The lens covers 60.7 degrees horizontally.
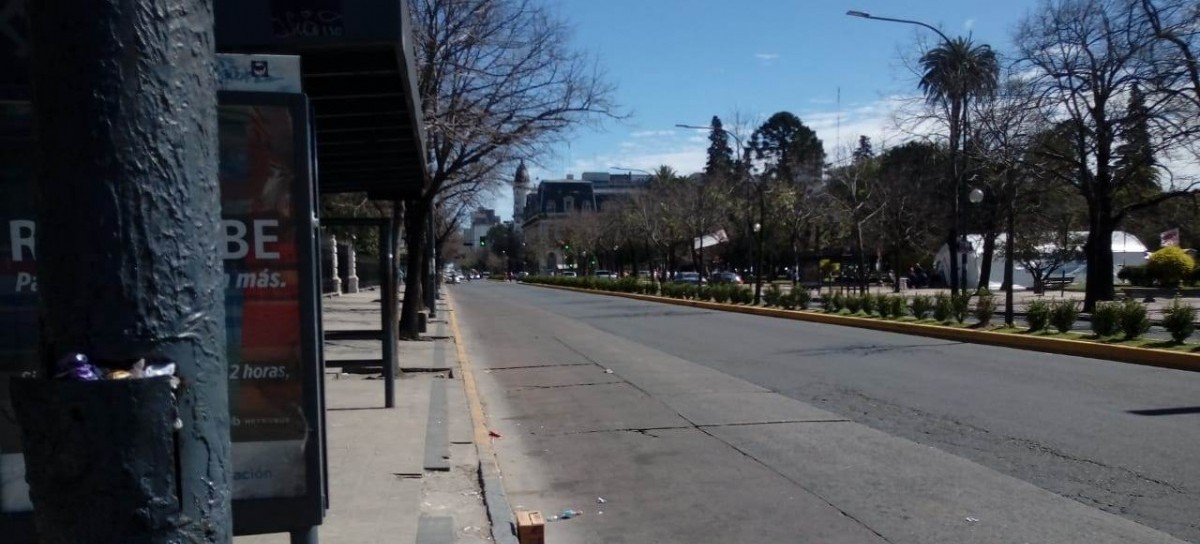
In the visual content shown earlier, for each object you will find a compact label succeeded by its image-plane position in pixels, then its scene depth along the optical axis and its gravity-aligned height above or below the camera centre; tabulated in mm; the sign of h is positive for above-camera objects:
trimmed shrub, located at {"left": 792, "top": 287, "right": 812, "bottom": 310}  33531 -1367
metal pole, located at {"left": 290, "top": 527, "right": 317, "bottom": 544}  4766 -1256
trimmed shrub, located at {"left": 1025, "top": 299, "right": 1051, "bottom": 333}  20531 -1309
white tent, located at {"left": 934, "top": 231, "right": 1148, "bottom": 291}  56469 -472
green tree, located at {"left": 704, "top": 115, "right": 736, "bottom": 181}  77312 +10767
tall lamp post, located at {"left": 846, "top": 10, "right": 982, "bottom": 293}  24031 +2266
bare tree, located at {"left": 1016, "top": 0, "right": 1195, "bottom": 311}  23969 +3695
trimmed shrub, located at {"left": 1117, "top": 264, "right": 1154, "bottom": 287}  50641 -1360
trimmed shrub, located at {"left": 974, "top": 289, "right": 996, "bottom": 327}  22547 -1248
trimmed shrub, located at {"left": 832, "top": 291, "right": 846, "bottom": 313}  31091 -1417
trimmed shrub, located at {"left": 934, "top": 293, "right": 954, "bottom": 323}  24281 -1324
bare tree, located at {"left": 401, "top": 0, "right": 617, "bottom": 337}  19219 +3321
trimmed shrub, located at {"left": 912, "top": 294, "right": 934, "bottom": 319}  25797 -1340
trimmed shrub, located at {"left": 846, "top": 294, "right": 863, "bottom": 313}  29234 -1400
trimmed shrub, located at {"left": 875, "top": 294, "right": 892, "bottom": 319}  27109 -1384
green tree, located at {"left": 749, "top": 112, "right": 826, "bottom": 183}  69000 +9974
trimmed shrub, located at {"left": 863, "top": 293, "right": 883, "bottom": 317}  28441 -1370
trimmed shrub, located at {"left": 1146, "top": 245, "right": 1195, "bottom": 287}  48594 -857
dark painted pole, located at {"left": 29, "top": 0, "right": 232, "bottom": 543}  1748 +118
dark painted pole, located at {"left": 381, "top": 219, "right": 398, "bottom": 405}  11430 -516
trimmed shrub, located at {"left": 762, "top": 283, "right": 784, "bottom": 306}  35906 -1392
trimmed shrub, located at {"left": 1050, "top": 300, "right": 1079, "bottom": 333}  20109 -1297
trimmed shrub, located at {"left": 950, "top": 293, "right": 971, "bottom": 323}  24016 -1242
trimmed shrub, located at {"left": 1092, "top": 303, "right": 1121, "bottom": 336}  18719 -1290
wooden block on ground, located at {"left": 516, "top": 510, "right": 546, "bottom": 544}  6578 -1729
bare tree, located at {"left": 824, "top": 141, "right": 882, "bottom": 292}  51250 +3516
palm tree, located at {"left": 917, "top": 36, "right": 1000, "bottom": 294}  27086 +5097
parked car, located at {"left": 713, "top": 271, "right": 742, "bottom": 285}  72069 -1353
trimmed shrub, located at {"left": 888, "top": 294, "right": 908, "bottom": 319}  26562 -1361
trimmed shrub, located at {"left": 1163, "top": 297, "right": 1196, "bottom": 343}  17109 -1227
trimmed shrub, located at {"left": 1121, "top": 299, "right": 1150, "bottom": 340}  17973 -1265
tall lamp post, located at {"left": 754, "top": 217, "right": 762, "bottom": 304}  38000 -1118
